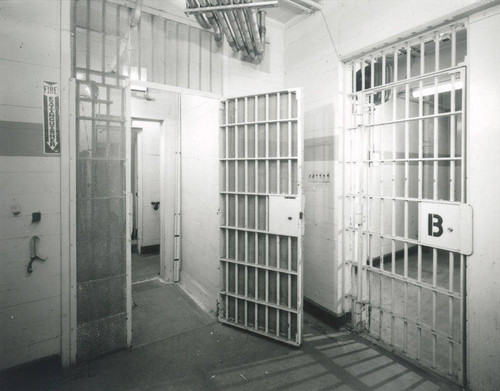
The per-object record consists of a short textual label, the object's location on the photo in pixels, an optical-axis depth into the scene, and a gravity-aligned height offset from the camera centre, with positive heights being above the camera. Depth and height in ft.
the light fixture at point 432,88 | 15.24 +5.60
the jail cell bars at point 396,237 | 8.14 -1.55
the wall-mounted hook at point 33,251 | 8.27 -1.80
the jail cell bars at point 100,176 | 8.80 +0.39
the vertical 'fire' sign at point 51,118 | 8.31 +2.05
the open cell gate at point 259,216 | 9.89 -1.03
